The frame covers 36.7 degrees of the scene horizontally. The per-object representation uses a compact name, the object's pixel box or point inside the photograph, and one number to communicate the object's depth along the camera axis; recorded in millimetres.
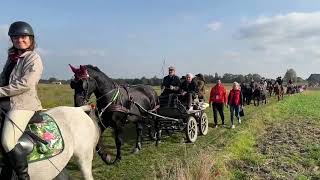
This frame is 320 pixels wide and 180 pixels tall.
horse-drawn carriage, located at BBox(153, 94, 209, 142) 13977
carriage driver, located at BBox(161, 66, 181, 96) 14797
